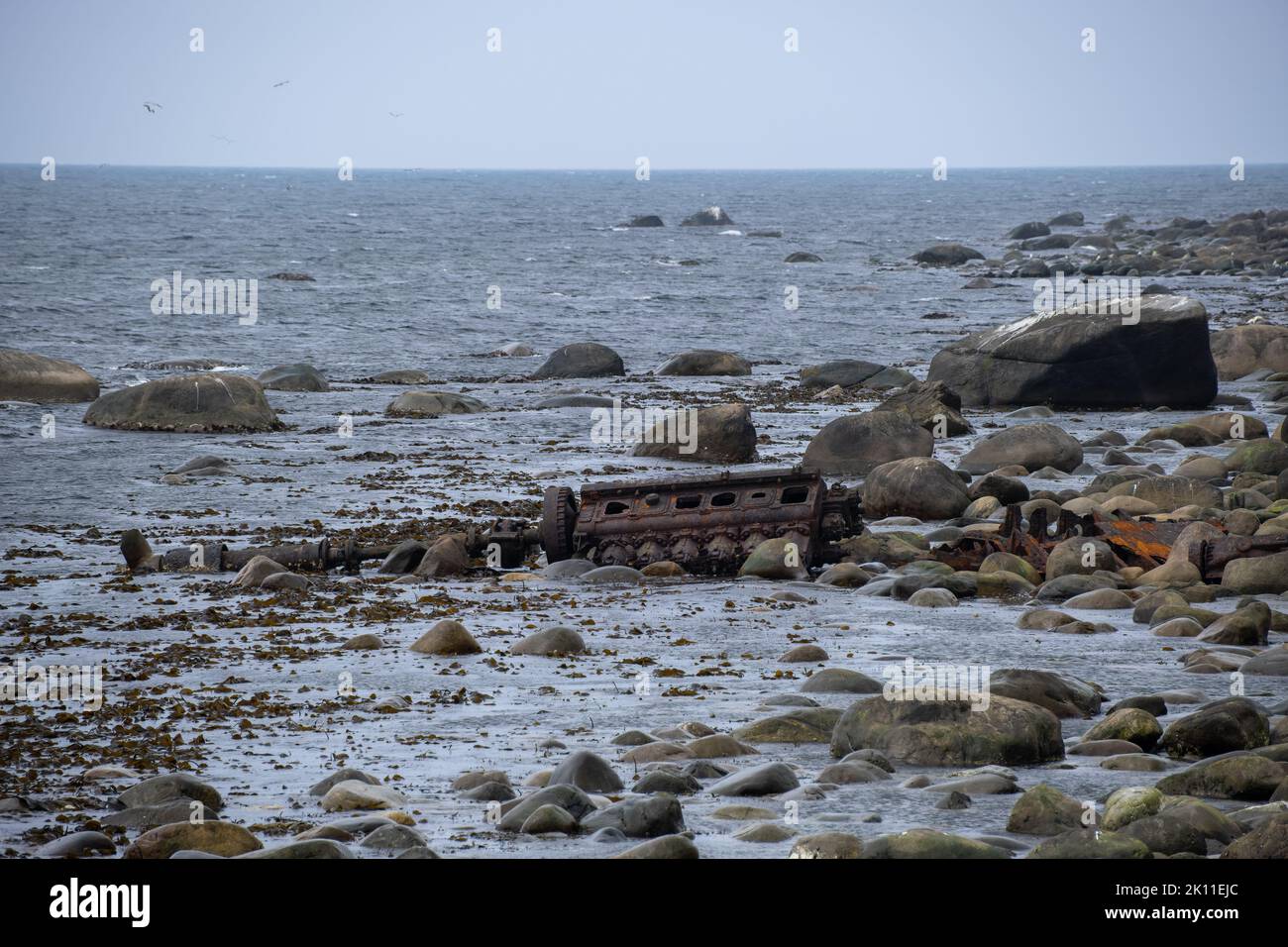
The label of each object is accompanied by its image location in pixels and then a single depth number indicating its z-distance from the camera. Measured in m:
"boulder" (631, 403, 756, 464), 24.91
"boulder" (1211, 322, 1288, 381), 34.66
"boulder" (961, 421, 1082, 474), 23.53
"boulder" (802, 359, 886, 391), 34.78
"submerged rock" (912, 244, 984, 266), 81.44
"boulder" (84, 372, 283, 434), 29.11
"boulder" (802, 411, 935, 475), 23.55
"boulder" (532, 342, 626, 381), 38.59
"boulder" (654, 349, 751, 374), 38.75
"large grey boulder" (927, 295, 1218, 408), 29.80
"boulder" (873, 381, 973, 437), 27.30
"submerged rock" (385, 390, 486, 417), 31.84
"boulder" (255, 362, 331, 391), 35.47
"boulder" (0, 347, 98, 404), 32.53
